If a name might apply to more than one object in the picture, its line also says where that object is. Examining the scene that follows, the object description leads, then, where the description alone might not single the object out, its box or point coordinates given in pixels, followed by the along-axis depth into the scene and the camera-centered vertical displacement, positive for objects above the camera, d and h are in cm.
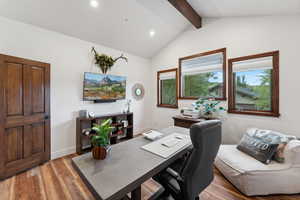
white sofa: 171 -103
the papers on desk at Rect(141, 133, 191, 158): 132 -54
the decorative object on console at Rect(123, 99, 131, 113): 409 -23
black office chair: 109 -62
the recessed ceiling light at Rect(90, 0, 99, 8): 240 +183
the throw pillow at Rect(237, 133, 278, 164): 187 -76
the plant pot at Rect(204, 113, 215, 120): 308 -40
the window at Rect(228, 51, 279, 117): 243 +32
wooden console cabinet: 297 -79
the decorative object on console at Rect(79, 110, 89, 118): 308 -34
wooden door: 210 -28
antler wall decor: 335 +102
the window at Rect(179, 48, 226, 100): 313 +65
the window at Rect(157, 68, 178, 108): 415 +37
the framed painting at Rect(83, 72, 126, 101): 317 +33
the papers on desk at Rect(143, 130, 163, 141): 175 -51
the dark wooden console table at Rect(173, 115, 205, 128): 302 -54
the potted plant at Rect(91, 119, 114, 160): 119 -40
